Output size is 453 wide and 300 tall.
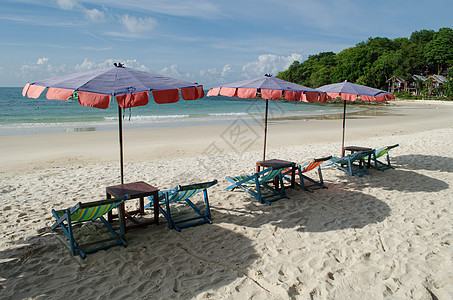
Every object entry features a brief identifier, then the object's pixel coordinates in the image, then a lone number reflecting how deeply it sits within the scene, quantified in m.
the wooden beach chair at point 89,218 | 3.51
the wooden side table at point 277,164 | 5.78
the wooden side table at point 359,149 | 7.63
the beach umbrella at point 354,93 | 6.82
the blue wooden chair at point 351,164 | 6.98
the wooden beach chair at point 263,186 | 5.39
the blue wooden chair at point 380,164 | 7.43
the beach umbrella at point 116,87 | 3.43
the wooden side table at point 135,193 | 4.17
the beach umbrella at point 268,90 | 5.25
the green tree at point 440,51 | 70.81
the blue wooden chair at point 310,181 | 6.00
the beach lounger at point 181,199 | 4.39
